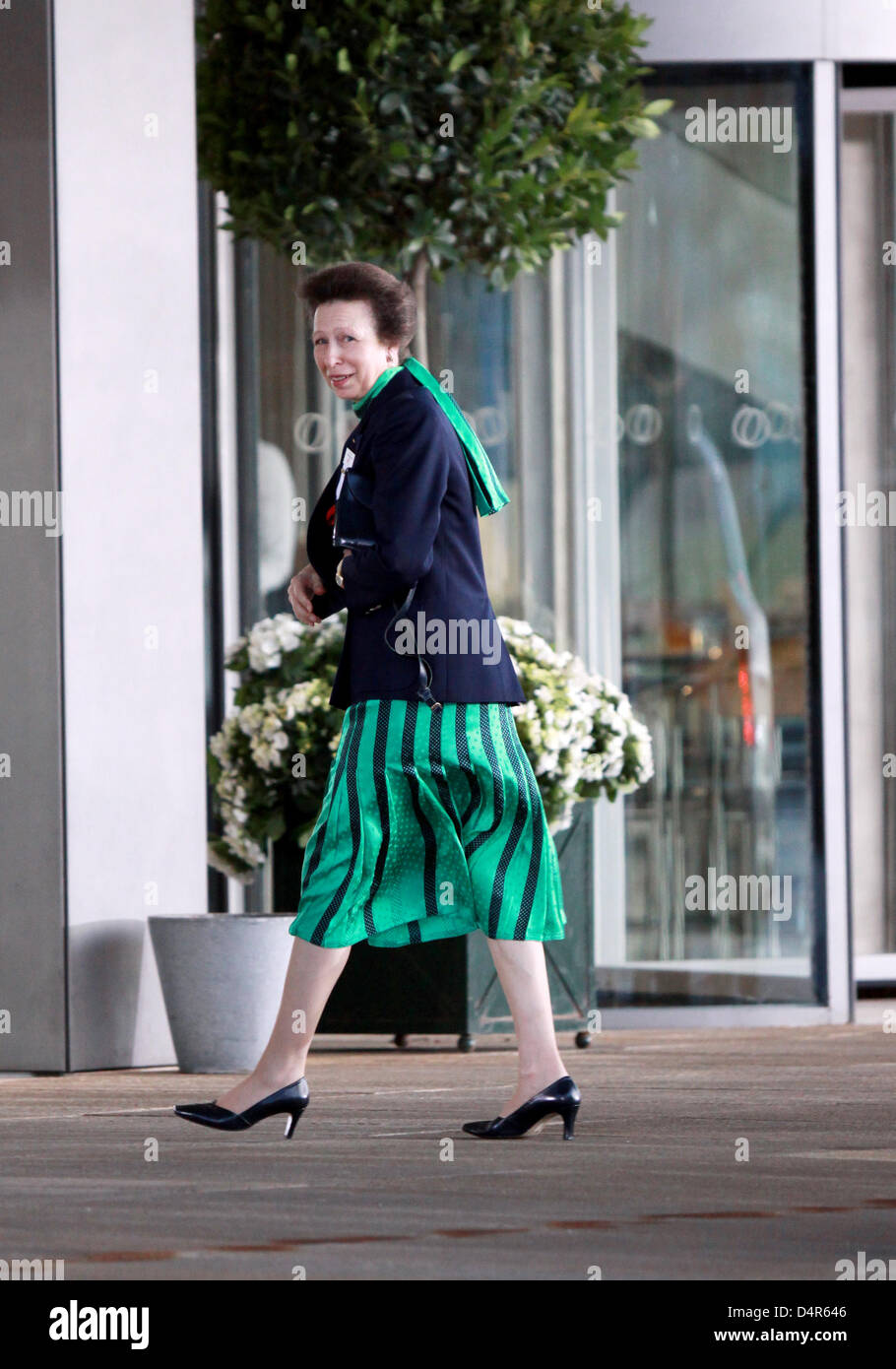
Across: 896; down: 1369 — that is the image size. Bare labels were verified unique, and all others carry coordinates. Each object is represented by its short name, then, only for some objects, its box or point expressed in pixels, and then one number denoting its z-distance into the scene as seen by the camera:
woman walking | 7.57
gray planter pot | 10.71
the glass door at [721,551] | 14.05
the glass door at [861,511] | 16.48
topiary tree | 11.54
